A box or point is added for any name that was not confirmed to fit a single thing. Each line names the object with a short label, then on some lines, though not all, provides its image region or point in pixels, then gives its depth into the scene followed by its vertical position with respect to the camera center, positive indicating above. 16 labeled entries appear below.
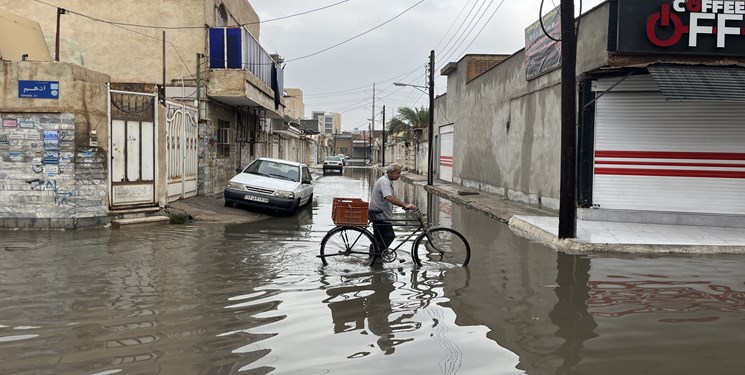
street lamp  30.59 +3.50
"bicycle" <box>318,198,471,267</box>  8.69 -1.19
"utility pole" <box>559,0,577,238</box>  11.05 +0.63
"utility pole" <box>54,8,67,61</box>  14.95 +2.92
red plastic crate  8.67 -0.75
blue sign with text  11.74 +1.38
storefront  13.24 +0.92
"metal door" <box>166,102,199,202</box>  15.52 +0.30
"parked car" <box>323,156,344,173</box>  48.44 -0.14
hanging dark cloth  26.78 +3.43
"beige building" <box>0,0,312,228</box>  13.41 +2.54
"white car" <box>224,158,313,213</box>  15.34 -0.66
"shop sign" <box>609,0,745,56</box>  13.20 +3.08
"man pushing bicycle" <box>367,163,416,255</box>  8.72 -0.69
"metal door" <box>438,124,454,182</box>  36.19 +0.68
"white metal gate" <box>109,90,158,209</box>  13.03 +0.27
